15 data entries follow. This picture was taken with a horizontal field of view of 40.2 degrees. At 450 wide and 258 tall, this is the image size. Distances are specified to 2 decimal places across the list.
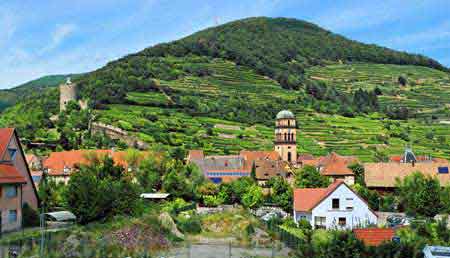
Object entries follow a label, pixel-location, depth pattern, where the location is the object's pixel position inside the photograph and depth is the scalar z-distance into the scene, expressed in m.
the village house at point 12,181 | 33.50
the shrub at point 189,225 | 42.35
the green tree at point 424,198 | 53.31
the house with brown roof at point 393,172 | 68.62
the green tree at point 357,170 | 77.54
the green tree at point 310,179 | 67.00
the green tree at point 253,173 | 81.44
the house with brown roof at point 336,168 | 77.12
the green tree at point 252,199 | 62.12
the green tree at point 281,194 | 60.34
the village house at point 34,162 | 76.72
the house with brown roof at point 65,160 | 76.69
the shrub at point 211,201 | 62.22
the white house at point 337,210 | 49.59
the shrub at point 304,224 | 47.42
